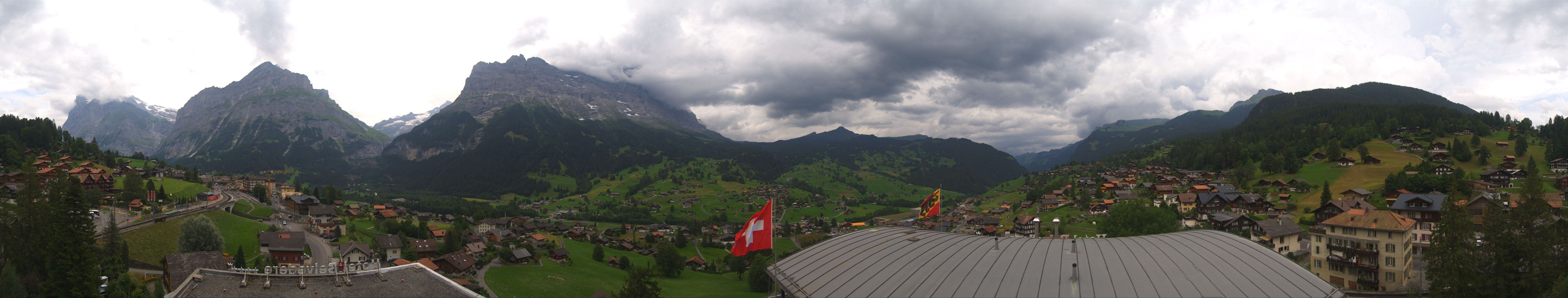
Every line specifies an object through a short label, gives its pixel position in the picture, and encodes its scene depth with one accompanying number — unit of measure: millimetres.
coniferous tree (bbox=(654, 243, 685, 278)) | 78625
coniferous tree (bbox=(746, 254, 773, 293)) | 71312
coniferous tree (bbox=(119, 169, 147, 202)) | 75438
